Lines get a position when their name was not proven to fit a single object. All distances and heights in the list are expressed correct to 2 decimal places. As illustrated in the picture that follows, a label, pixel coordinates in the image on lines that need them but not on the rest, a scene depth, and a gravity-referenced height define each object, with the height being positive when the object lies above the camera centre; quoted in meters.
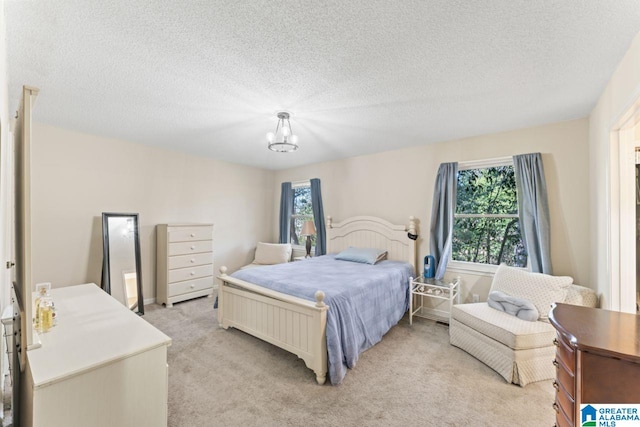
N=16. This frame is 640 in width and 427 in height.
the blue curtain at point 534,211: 2.88 +0.04
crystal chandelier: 2.62 +0.72
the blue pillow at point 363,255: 3.69 -0.57
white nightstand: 3.24 -0.98
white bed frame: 2.18 -0.92
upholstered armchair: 2.16 -0.98
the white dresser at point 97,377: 0.98 -0.63
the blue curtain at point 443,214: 3.48 +0.01
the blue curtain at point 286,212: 5.45 +0.06
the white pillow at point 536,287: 2.45 -0.69
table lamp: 4.77 -0.26
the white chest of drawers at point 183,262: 3.93 -0.71
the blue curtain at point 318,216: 4.78 -0.02
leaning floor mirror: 3.48 -0.58
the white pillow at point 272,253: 4.94 -0.71
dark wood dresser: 0.90 -0.52
